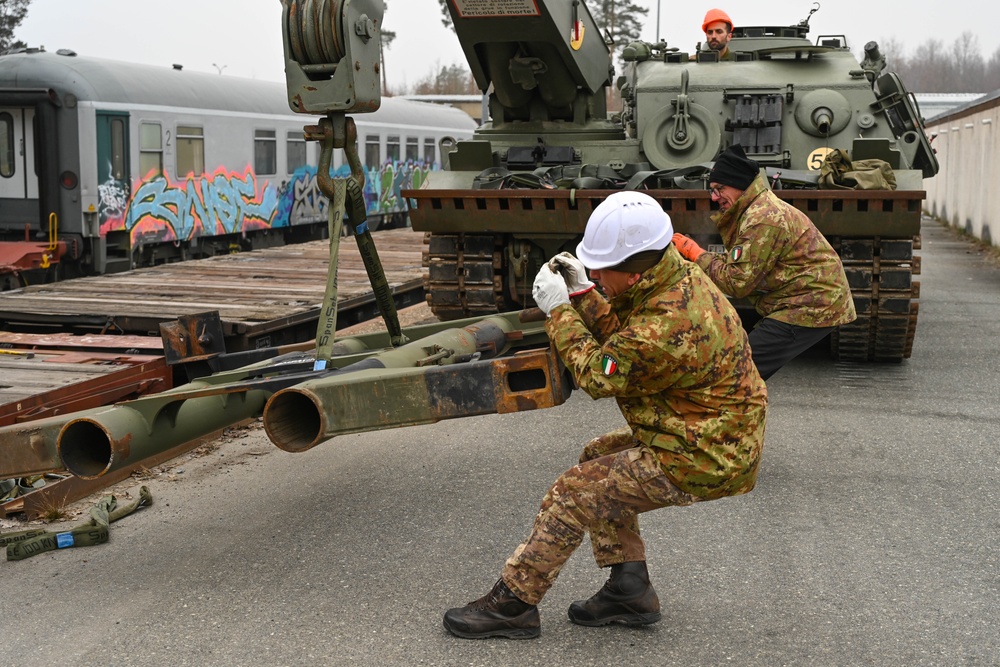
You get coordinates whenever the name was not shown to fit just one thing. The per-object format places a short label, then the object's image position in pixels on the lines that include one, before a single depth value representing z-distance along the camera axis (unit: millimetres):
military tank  9281
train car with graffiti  15719
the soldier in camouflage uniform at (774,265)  6180
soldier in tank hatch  11320
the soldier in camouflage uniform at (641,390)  4180
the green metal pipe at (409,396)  4840
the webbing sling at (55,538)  5410
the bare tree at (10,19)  30641
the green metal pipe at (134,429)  4918
